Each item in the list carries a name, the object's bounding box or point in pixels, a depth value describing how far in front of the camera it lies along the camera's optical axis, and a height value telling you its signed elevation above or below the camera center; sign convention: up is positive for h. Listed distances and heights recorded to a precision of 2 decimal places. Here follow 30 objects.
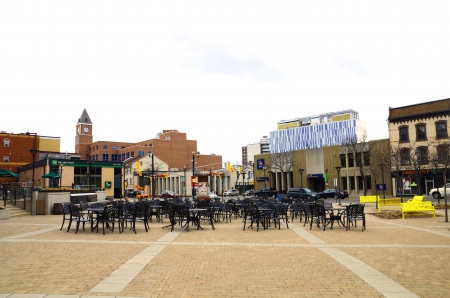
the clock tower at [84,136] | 112.12 +15.99
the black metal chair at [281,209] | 16.12 -1.17
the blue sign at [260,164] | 47.53 +2.51
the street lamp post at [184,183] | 71.57 +0.27
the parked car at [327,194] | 45.16 -1.52
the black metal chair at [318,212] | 14.29 -1.22
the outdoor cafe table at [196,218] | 14.56 -1.35
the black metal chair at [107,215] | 13.48 -1.09
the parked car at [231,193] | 65.31 -1.66
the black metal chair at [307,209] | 16.10 -1.19
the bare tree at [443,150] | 32.51 +2.80
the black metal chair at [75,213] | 13.64 -0.99
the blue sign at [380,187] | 36.03 -0.63
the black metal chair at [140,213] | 14.06 -1.09
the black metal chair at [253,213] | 14.45 -1.20
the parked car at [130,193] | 64.72 -1.41
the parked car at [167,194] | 59.32 -1.49
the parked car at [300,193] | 42.43 -1.29
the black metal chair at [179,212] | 14.36 -1.07
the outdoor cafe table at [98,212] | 13.71 -0.96
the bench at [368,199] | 28.53 -1.44
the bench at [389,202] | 24.65 -1.49
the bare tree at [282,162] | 63.06 +3.63
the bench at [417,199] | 19.77 -1.05
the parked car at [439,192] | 32.41 -1.25
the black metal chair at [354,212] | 14.16 -1.21
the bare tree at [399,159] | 40.66 +2.44
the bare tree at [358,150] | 51.90 +4.43
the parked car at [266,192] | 51.52 -1.32
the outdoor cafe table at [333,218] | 14.45 -1.44
